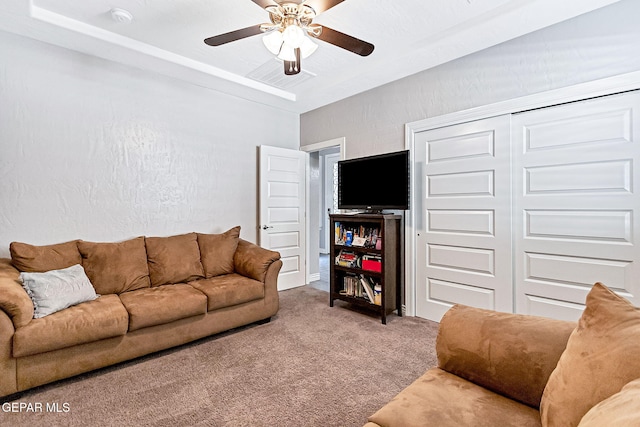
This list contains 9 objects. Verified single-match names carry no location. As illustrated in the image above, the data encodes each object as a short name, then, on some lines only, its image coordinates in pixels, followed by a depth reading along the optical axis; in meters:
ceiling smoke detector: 2.50
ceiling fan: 1.93
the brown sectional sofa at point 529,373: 0.87
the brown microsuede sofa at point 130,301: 2.01
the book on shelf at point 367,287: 3.47
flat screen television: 3.30
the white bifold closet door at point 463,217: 2.87
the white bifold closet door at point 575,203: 2.28
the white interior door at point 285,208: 4.36
